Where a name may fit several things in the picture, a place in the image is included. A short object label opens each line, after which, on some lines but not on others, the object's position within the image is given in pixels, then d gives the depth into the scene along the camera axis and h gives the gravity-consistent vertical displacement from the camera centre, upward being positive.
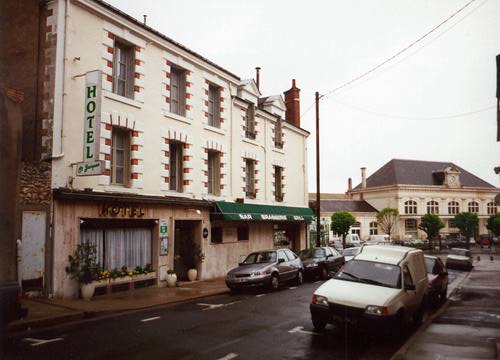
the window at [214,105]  20.58 +5.62
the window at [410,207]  69.06 +2.31
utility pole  24.78 +2.61
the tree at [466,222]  62.66 -0.15
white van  8.30 -1.44
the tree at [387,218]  62.88 +0.54
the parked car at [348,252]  24.84 -1.75
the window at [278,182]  26.02 +2.45
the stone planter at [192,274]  18.38 -2.12
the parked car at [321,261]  19.34 -1.77
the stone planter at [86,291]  13.10 -1.99
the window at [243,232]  21.97 -0.46
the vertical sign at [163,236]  16.70 -0.46
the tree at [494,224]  61.77 -0.47
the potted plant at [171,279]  16.66 -2.10
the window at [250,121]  23.09 +5.40
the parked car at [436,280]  12.73 -1.81
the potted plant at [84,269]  13.10 -1.33
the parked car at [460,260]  28.16 -2.52
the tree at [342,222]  51.62 +0.03
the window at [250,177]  23.29 +2.49
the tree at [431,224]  55.62 -0.35
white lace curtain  14.55 -0.75
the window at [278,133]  25.62 +5.29
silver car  15.20 -1.74
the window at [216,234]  20.01 -0.49
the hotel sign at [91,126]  12.85 +2.97
